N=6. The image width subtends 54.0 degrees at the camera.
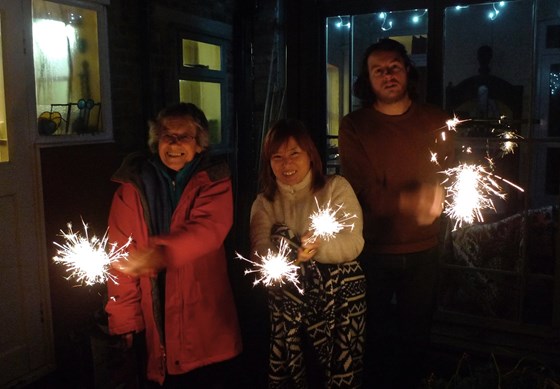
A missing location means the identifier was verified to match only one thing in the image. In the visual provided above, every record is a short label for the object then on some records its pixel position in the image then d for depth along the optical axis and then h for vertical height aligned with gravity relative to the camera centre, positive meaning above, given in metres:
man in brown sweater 3.35 -0.29
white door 4.04 -0.62
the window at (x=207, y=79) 6.57 +0.66
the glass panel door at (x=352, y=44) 4.48 +0.74
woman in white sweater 3.09 -0.76
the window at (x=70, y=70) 4.44 +0.55
